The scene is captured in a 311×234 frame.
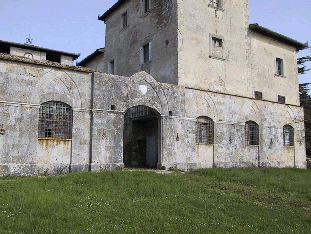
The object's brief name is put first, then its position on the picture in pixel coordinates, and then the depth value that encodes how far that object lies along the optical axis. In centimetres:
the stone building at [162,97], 1229
